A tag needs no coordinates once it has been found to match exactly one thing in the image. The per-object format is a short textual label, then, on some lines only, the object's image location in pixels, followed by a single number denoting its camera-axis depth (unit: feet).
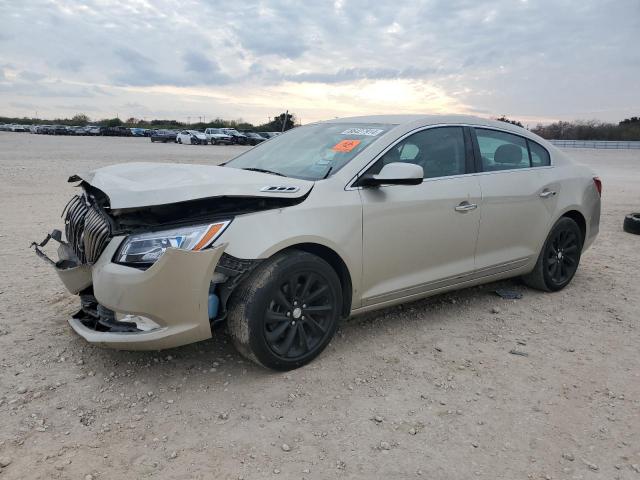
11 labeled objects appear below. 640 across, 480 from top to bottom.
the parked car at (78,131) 233.35
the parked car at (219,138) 148.97
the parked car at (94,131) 231.50
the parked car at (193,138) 150.99
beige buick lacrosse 10.30
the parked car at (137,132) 233.02
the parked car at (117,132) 231.50
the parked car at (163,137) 170.91
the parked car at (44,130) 241.18
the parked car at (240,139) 152.03
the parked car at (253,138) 155.02
